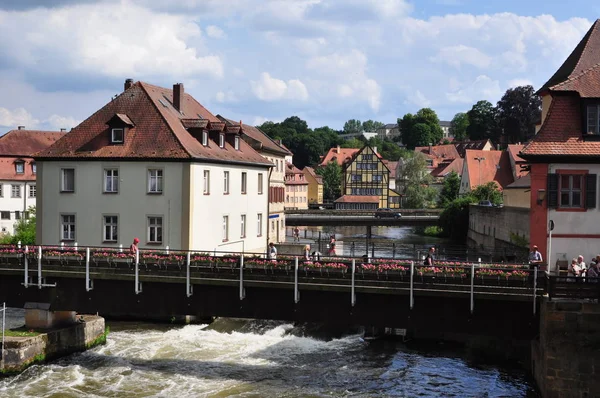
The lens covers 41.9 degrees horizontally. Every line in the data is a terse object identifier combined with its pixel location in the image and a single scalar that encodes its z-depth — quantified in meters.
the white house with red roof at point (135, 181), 40.25
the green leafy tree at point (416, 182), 125.00
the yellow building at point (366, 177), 142.12
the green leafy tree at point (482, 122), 171.66
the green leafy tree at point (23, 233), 60.06
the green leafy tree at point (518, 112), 147.50
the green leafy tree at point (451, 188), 113.50
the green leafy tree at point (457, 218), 85.69
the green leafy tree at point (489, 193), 88.50
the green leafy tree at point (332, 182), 160.12
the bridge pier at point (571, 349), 21.78
